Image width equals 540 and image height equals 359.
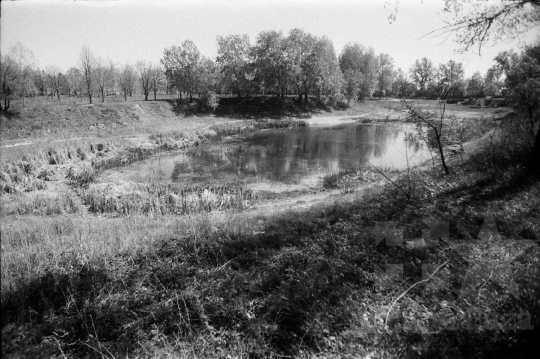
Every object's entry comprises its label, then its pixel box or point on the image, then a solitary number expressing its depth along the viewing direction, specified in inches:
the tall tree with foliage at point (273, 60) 2111.2
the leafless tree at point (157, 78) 2483.9
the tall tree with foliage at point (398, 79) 3457.9
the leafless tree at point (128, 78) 2521.9
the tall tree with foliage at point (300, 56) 2105.1
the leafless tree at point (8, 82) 1118.4
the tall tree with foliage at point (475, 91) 1393.8
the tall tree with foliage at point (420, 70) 2393.7
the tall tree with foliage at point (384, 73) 3228.3
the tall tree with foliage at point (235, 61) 2197.3
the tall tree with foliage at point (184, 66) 1959.9
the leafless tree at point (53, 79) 2388.3
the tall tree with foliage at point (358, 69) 2407.7
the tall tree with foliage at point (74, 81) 2763.3
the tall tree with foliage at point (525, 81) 384.2
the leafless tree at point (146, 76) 2400.8
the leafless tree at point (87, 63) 1847.6
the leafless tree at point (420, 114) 395.2
